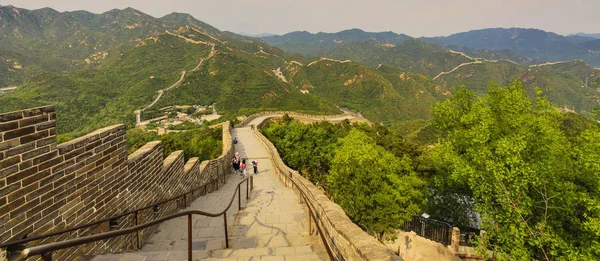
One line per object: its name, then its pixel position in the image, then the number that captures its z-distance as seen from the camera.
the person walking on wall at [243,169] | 14.91
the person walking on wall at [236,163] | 15.55
